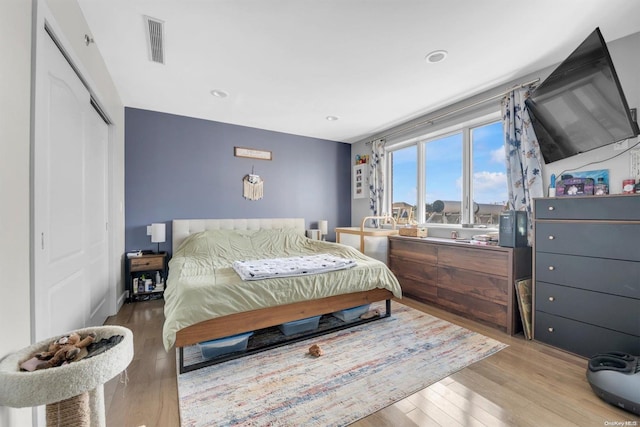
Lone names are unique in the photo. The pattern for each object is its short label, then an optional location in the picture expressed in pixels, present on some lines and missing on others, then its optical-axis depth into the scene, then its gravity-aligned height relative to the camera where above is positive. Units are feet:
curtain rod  8.66 +4.15
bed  6.23 -2.11
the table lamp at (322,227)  15.71 -0.86
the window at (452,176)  10.39 +1.65
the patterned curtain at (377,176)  14.73 +2.06
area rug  5.00 -3.78
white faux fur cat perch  2.68 -1.80
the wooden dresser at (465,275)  8.23 -2.30
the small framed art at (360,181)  16.10 +1.94
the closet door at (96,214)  7.23 -0.05
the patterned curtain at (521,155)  8.54 +1.90
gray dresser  6.07 -1.55
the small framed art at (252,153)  13.84 +3.20
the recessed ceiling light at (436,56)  7.53 +4.57
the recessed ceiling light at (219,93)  9.98 +4.59
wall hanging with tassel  14.06 +1.39
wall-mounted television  5.97 +2.77
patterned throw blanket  7.43 -1.70
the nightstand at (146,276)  11.07 -2.79
